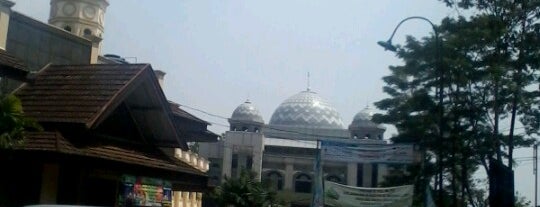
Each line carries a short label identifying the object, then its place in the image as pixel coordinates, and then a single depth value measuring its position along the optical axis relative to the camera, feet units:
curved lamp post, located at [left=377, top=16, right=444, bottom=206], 76.69
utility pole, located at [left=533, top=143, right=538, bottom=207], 136.18
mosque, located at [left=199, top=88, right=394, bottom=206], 257.75
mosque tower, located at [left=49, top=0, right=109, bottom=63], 176.65
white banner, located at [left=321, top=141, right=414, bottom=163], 86.63
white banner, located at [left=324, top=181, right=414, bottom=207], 81.87
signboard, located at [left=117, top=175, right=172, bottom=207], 59.93
